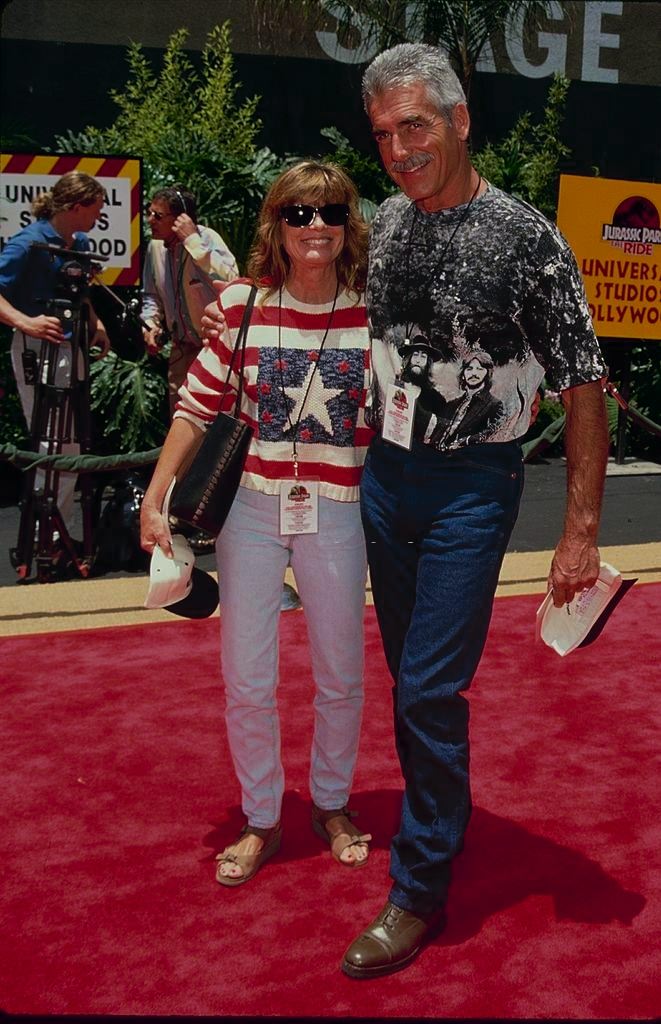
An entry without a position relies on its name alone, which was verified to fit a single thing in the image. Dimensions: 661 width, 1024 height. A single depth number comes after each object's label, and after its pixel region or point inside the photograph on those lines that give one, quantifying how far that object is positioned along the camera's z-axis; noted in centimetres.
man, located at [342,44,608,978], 291
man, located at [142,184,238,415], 731
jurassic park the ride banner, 947
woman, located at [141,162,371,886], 332
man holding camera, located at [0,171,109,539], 671
